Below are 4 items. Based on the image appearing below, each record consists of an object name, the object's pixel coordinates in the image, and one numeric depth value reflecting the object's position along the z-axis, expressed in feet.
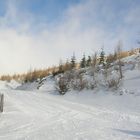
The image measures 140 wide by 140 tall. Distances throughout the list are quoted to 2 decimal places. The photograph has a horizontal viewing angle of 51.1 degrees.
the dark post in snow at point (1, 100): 27.34
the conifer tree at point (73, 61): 103.17
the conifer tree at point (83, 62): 96.97
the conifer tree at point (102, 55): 88.29
